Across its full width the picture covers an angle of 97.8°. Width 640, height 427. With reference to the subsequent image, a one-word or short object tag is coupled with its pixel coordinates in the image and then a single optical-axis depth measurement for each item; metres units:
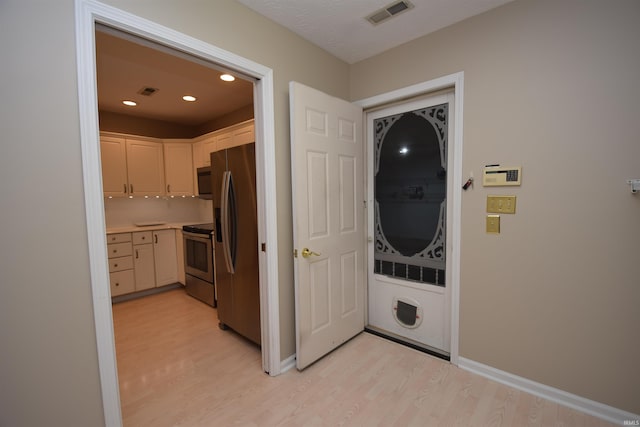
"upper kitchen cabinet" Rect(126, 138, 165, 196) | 4.01
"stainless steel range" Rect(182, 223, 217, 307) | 3.48
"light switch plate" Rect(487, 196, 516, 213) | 1.91
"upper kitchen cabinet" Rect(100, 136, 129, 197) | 3.79
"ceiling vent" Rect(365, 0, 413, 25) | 1.84
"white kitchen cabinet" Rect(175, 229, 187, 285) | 4.15
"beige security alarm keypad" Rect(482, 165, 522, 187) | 1.88
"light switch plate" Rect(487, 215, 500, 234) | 1.97
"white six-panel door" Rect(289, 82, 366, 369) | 2.08
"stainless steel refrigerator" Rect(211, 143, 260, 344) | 2.45
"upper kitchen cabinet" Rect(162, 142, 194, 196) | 4.32
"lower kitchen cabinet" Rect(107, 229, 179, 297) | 3.69
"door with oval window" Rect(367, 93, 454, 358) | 2.35
